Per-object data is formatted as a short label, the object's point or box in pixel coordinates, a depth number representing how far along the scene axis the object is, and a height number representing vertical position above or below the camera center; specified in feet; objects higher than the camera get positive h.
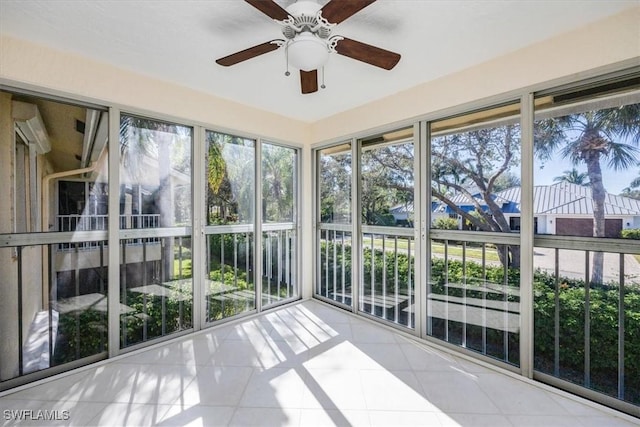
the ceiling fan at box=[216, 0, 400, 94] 4.24 +3.05
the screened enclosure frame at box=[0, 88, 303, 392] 6.63 -0.62
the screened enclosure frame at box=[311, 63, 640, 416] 5.80 -0.65
